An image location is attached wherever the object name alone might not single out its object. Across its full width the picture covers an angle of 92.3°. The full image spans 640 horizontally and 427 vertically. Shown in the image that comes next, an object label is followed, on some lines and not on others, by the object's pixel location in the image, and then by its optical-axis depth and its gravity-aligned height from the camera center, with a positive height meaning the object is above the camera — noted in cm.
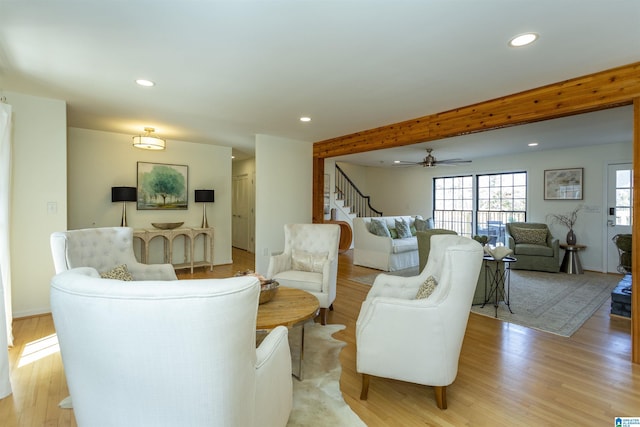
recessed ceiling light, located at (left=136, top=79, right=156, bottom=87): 283 +115
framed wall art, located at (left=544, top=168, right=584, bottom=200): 605 +48
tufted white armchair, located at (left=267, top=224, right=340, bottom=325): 318 -63
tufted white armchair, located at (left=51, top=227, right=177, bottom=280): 231 -39
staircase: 863 +22
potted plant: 586 -25
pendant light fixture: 434 +91
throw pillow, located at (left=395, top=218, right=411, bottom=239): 632 -46
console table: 504 -64
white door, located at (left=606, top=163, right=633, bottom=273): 552 +5
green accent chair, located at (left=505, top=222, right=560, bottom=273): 564 -88
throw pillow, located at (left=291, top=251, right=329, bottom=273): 354 -63
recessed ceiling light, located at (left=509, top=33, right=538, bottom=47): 203 +114
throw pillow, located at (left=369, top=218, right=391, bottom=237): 594 -41
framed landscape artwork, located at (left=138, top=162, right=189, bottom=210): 535 +37
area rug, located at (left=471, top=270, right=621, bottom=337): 333 -122
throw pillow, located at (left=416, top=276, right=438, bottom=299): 212 -57
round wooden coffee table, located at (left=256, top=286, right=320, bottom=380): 198 -74
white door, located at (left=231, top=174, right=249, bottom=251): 790 -14
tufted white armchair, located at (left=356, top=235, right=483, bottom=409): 183 -75
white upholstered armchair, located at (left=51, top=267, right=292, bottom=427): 87 -42
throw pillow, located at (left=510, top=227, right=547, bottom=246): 594 -55
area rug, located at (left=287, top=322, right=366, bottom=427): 178 -123
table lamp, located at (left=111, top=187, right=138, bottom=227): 491 +20
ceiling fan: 625 +93
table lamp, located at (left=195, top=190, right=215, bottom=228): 567 +18
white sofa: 571 -82
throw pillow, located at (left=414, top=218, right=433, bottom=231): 693 -40
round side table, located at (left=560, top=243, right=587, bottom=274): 564 -97
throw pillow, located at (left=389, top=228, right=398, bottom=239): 615 -52
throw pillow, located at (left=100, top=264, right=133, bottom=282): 241 -54
